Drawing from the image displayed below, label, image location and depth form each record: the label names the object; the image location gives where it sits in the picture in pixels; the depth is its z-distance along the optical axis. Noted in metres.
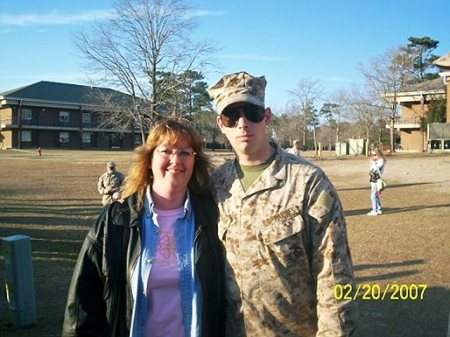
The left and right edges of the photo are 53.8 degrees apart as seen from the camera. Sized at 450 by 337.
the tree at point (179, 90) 23.91
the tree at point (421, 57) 59.44
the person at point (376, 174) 12.34
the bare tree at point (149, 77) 24.03
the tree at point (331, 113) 62.47
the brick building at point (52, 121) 53.88
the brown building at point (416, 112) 46.94
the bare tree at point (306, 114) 58.25
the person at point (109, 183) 9.43
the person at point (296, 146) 14.71
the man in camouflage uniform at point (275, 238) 2.16
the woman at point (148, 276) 2.34
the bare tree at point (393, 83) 50.06
